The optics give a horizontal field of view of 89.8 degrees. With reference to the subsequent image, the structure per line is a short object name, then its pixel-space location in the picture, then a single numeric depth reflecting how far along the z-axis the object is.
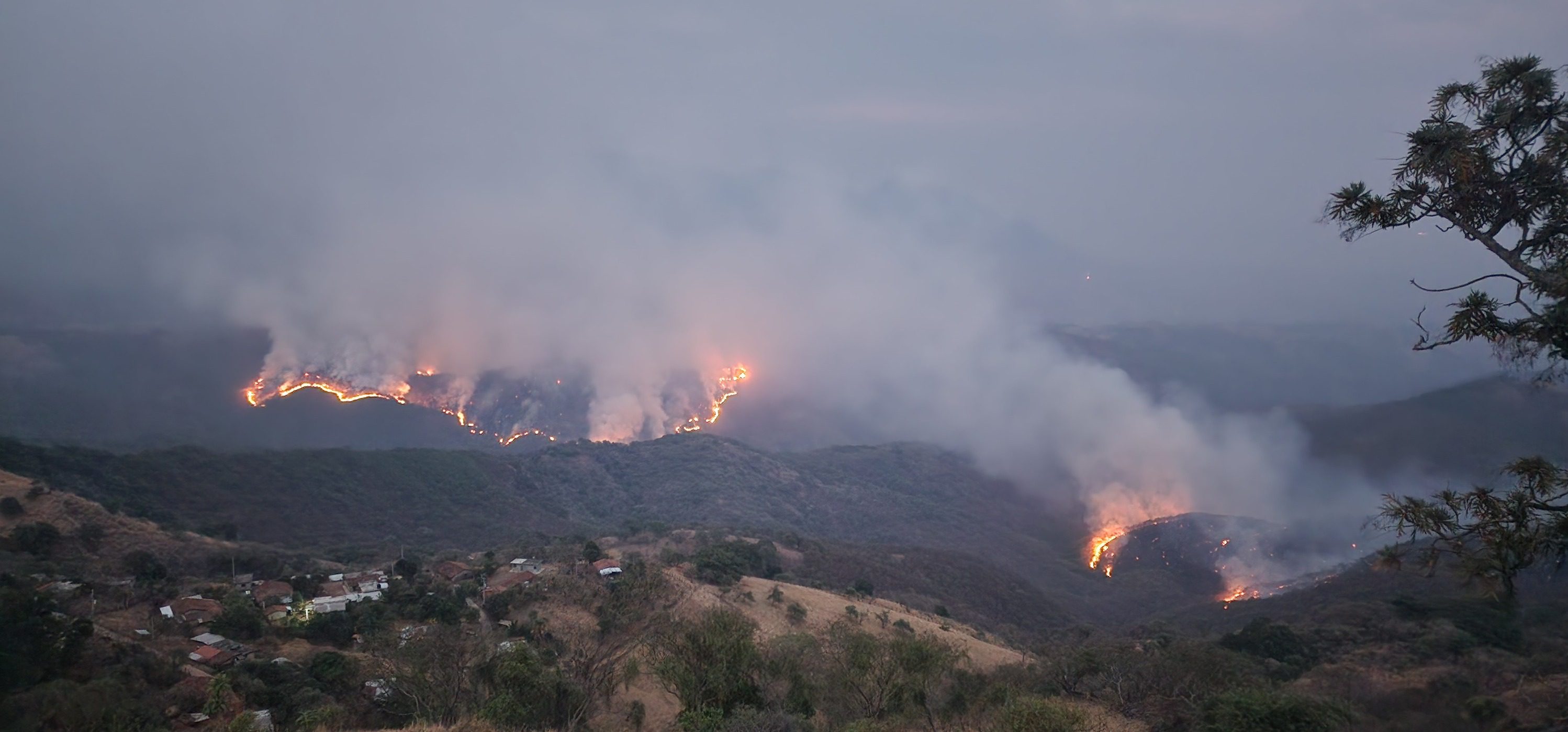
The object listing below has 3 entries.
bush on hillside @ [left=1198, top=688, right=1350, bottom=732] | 17.97
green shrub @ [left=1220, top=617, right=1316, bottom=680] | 35.28
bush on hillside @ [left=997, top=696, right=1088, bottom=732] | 16.25
